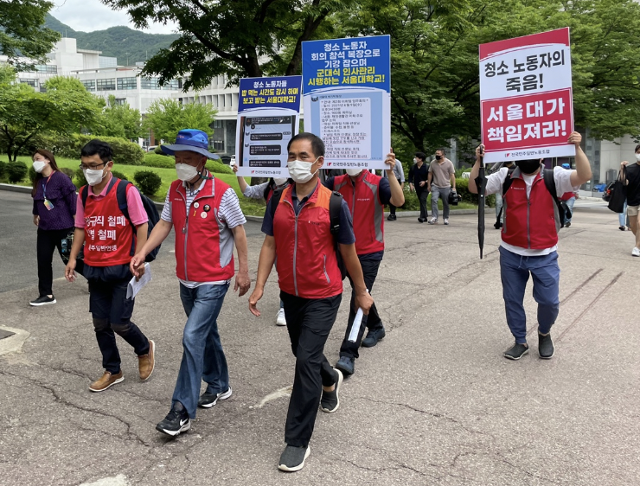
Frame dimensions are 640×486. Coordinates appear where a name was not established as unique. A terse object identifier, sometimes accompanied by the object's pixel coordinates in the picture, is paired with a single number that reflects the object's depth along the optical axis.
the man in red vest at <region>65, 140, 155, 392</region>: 4.54
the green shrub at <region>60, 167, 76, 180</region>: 22.97
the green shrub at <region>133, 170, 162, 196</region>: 18.27
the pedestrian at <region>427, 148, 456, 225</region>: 15.11
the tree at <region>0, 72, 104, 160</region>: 19.72
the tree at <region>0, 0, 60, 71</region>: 15.77
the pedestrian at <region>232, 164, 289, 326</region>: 6.07
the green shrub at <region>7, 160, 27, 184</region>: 22.94
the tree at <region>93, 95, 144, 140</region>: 64.58
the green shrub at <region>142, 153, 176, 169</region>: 38.44
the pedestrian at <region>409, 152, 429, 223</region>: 15.76
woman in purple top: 7.09
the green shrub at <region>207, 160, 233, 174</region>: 38.53
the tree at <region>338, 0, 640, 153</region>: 19.47
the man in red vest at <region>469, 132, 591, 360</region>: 5.18
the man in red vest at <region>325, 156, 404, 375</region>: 5.29
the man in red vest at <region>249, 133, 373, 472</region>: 3.61
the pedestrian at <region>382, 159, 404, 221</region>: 16.17
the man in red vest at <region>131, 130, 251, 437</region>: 3.93
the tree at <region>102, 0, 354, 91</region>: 15.05
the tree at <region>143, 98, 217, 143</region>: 61.69
